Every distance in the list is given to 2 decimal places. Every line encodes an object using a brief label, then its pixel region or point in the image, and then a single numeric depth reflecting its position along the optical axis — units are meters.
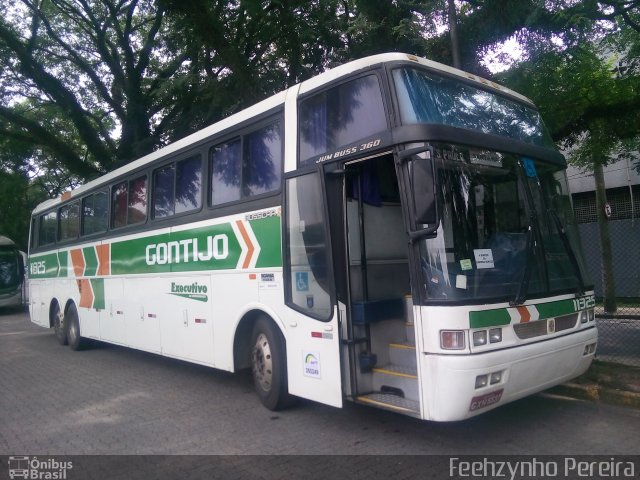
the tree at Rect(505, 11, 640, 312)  7.92
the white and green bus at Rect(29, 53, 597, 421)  4.57
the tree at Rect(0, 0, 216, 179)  18.50
